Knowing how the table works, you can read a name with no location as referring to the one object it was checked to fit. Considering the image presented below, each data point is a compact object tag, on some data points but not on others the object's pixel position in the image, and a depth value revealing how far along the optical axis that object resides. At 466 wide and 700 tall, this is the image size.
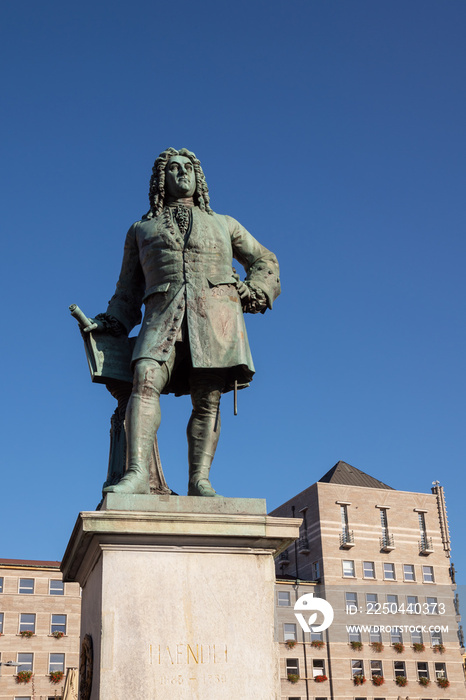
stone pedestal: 5.23
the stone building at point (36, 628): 63.56
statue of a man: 6.28
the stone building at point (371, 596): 72.00
